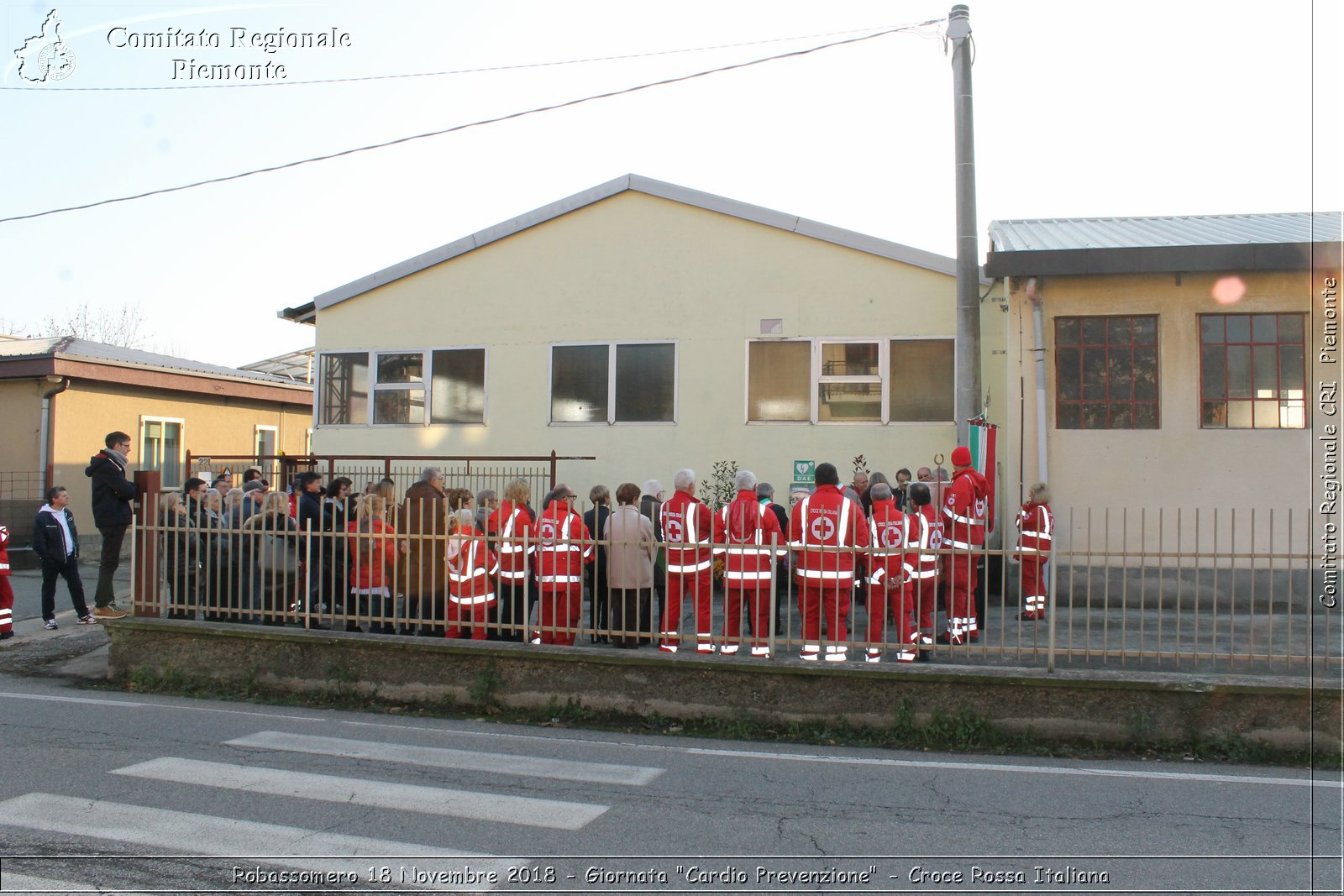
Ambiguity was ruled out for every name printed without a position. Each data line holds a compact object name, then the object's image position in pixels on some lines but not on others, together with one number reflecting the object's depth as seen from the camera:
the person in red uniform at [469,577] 8.45
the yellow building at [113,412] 17.89
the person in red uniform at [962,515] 8.77
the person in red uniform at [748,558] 7.77
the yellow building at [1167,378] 11.38
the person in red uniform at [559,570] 8.18
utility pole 11.39
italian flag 11.26
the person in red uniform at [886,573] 7.54
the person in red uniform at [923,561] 7.86
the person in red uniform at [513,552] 8.28
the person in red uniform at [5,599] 10.55
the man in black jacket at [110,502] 11.02
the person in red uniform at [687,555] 7.96
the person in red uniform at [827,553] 7.58
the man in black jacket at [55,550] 10.97
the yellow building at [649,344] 13.19
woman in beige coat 8.63
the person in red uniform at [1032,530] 9.26
